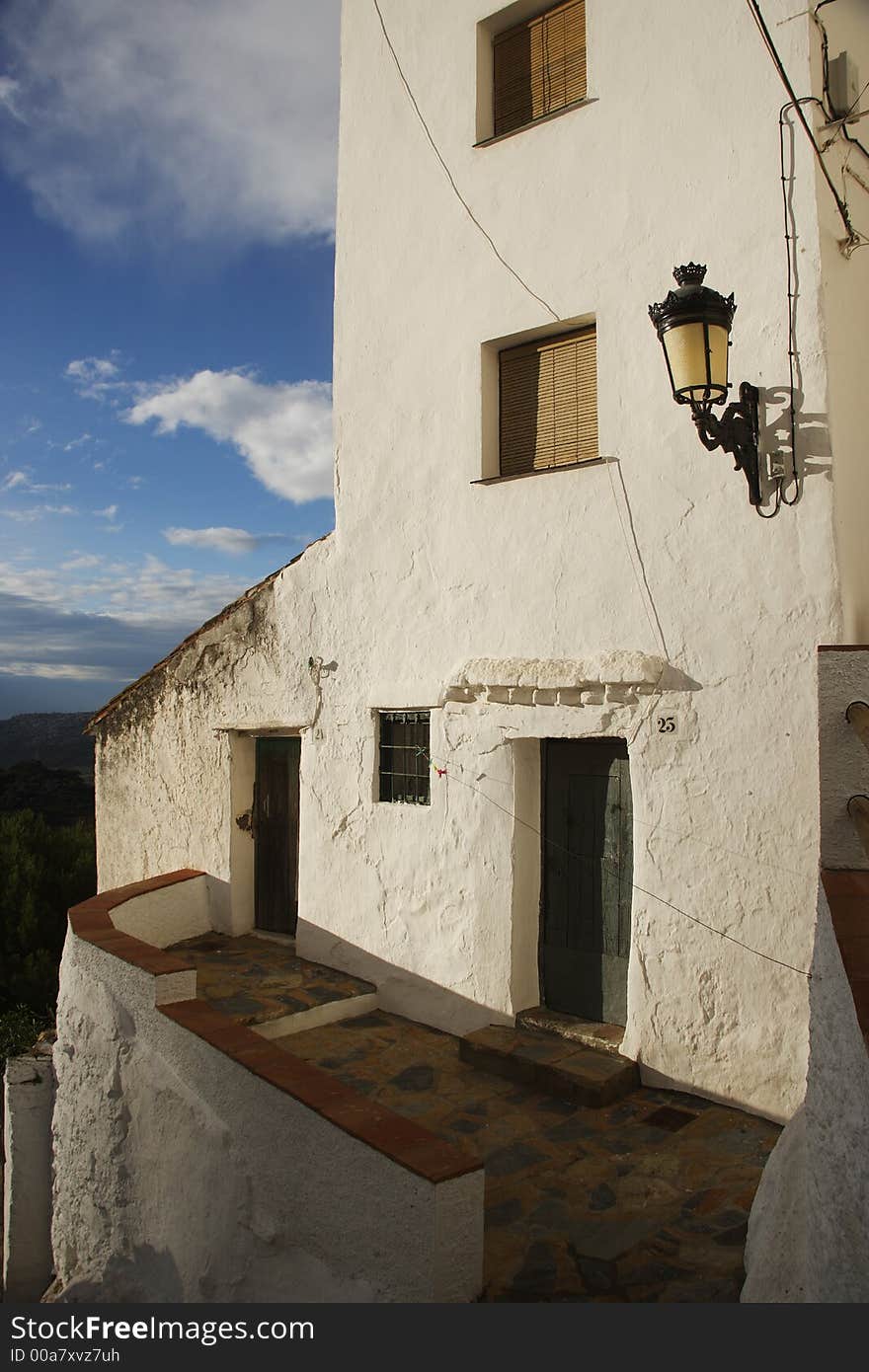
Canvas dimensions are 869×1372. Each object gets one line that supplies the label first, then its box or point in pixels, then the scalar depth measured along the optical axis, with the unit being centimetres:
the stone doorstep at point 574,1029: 584
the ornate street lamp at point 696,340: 468
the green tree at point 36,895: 1253
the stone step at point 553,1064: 539
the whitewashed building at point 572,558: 521
